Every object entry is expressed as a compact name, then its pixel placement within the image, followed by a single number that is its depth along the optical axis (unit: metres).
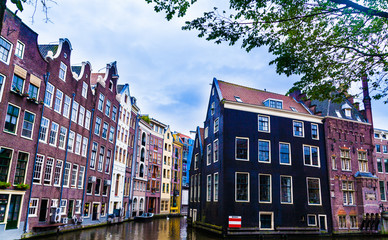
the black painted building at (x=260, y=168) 30.55
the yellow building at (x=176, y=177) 70.25
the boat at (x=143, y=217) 47.56
